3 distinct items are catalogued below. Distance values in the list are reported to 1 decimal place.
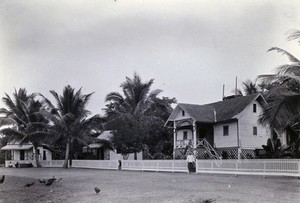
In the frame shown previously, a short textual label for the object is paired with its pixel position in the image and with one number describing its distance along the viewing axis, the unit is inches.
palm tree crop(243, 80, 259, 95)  2005.4
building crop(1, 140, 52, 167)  1927.9
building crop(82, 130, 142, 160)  1845.5
